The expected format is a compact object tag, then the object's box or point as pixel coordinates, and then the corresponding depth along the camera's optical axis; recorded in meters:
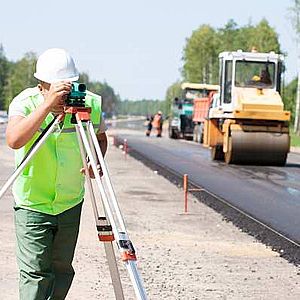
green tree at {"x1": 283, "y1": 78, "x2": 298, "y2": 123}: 89.62
